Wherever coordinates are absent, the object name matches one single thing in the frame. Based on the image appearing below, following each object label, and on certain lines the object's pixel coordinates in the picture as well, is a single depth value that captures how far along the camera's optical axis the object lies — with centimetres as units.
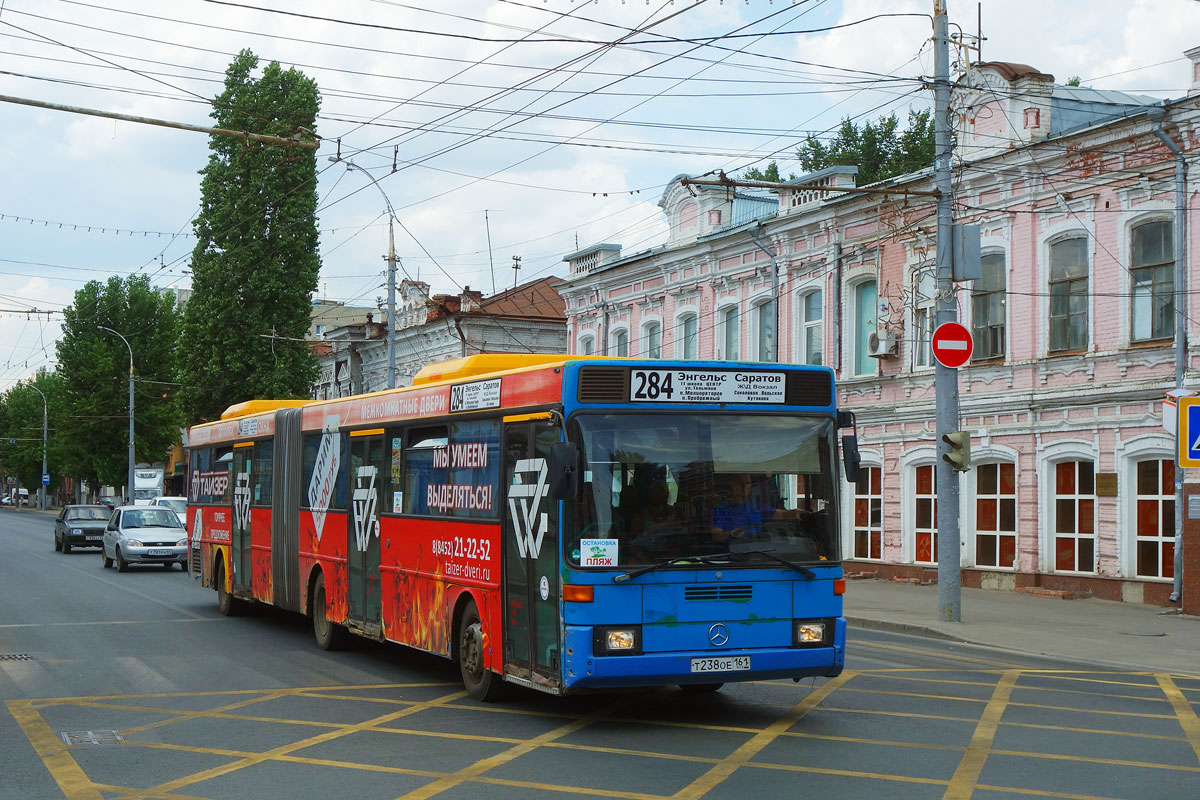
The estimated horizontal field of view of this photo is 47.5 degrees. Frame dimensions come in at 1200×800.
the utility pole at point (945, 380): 1955
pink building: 2284
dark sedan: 4072
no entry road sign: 1953
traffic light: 1936
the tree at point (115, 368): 7656
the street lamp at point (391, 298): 3375
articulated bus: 1003
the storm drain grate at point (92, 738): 973
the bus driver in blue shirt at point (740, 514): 1025
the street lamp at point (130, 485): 6333
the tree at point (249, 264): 5041
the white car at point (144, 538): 3089
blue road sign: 1623
